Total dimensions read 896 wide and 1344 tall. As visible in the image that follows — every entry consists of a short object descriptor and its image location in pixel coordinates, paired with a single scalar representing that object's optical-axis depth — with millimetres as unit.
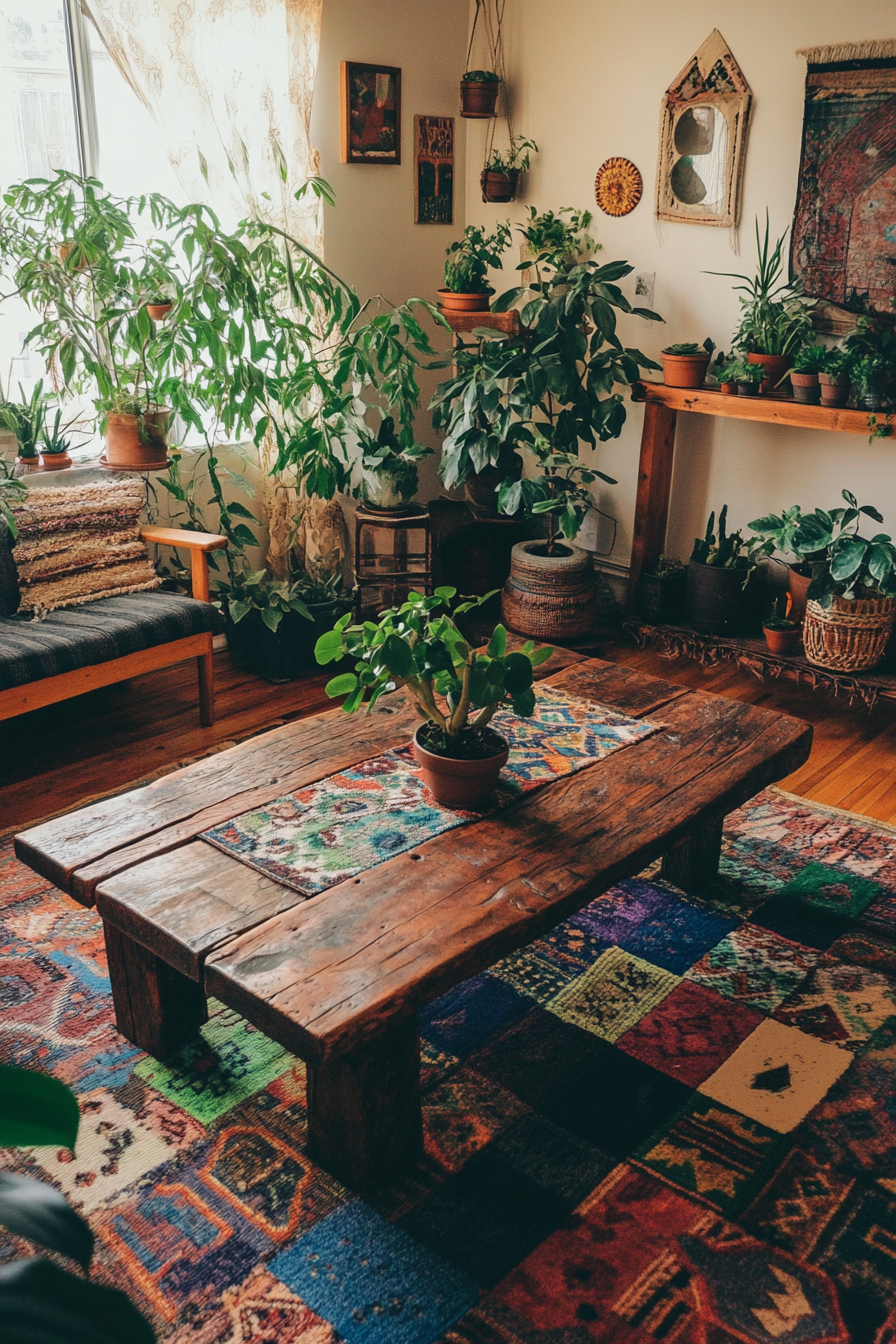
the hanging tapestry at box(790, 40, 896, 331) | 3416
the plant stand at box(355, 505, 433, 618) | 3957
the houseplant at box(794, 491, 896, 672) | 3492
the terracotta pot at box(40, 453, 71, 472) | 3412
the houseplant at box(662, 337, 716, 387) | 3848
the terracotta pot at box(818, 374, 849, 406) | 3449
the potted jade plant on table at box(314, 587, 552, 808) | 1952
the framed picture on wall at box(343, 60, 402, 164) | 4020
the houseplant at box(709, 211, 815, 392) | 3648
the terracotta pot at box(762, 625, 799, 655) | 3789
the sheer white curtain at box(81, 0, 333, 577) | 3482
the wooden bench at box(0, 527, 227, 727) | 2945
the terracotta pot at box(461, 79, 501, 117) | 4238
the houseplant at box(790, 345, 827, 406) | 3506
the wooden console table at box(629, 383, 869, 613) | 3502
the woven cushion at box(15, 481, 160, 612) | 3260
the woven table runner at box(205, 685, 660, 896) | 1890
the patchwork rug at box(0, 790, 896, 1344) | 1601
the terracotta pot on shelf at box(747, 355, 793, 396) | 3672
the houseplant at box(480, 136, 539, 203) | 4355
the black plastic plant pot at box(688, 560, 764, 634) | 3936
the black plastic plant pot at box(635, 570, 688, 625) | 4172
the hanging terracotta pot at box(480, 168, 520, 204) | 4359
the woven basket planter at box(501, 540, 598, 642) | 3994
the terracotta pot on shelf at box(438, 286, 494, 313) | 4230
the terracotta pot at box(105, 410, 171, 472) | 3400
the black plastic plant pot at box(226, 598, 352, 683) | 3869
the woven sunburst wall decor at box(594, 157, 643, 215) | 4094
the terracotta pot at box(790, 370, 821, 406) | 3531
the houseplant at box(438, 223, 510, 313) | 4219
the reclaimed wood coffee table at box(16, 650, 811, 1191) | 1612
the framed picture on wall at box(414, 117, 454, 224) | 4363
